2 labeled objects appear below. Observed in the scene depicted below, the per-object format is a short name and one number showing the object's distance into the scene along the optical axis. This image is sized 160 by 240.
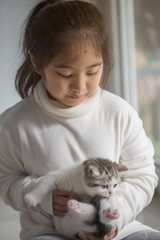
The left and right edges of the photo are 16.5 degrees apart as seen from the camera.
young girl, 0.96
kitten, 0.91
